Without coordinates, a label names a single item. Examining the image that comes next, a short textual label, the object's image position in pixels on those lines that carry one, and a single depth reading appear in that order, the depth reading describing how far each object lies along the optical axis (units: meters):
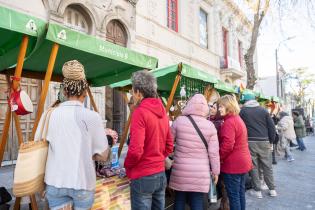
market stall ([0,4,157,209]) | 2.66
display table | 2.97
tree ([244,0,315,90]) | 12.14
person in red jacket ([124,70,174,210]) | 2.56
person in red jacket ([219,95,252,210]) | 3.70
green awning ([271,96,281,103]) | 12.77
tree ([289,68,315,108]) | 43.88
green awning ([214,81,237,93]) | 6.57
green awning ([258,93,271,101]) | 11.04
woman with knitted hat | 2.10
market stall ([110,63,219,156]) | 4.48
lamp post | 14.00
